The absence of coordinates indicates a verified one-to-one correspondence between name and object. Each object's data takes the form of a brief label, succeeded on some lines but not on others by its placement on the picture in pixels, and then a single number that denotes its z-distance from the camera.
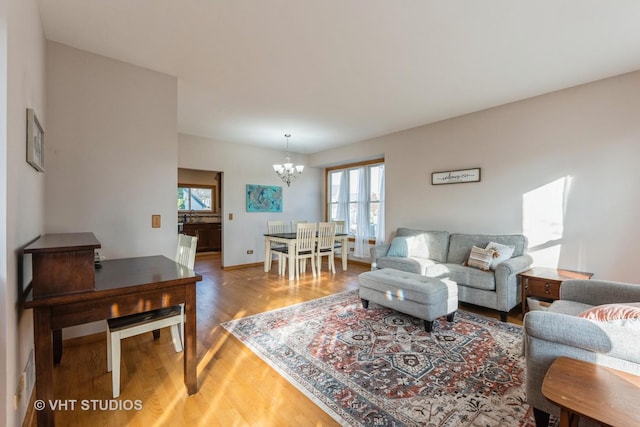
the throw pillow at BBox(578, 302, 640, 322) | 1.29
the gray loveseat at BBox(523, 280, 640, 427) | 1.23
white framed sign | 4.09
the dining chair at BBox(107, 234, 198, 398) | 1.81
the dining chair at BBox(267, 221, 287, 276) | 5.73
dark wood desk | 1.42
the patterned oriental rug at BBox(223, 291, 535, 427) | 1.68
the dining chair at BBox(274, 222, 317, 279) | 4.89
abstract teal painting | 6.08
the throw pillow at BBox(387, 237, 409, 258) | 4.32
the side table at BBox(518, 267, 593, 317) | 2.89
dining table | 4.85
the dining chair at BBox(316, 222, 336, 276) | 5.25
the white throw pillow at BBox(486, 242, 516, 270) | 3.31
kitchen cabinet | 8.03
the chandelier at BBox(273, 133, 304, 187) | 5.15
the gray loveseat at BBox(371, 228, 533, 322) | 3.08
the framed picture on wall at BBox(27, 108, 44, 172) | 1.63
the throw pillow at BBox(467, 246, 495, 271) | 3.36
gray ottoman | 2.71
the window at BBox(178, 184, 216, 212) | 8.48
